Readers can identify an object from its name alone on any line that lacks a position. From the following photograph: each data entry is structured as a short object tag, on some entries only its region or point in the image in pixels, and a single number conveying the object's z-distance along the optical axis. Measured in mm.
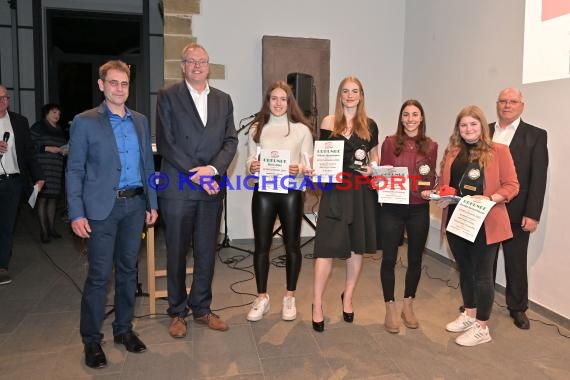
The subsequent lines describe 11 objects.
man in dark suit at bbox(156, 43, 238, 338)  2627
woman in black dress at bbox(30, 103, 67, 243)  5309
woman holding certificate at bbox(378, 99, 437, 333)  2725
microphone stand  5098
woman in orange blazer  2594
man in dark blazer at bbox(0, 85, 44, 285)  3763
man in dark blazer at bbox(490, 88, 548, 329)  2963
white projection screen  2918
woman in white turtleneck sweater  2848
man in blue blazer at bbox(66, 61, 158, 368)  2281
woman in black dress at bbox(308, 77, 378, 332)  2738
